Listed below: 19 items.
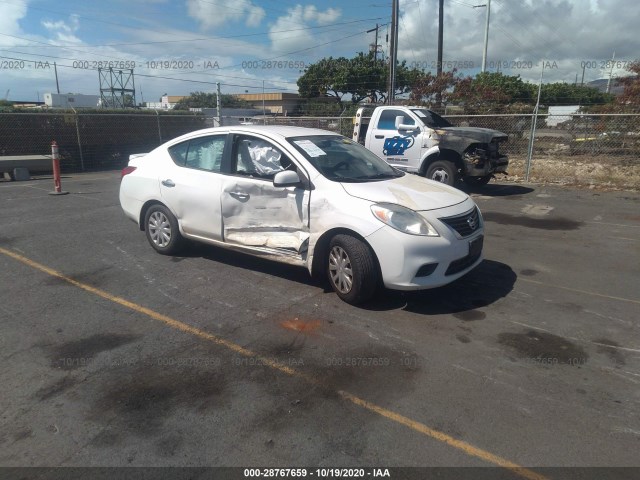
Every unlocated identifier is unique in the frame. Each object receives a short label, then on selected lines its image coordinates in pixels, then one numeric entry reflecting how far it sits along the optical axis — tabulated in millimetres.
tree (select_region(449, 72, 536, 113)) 19719
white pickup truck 10602
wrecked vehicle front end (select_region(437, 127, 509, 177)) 10500
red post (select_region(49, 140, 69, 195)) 10202
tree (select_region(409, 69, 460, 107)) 21453
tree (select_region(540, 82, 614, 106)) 46744
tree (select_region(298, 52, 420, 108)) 45875
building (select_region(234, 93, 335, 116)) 53809
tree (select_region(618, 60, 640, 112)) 16391
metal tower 43888
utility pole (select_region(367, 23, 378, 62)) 47844
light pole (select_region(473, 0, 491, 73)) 32344
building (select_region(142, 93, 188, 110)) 60894
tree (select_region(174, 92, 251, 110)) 65300
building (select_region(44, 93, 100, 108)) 50625
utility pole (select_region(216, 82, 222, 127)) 17572
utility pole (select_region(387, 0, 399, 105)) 18688
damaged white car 4363
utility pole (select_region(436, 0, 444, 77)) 25828
